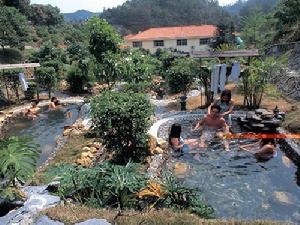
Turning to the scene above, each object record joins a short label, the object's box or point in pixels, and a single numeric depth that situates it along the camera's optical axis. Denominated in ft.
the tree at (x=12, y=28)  102.78
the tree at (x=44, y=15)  157.79
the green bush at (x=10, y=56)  104.33
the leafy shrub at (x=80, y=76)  76.48
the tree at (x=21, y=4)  137.20
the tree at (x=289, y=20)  88.84
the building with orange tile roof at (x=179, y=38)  183.01
